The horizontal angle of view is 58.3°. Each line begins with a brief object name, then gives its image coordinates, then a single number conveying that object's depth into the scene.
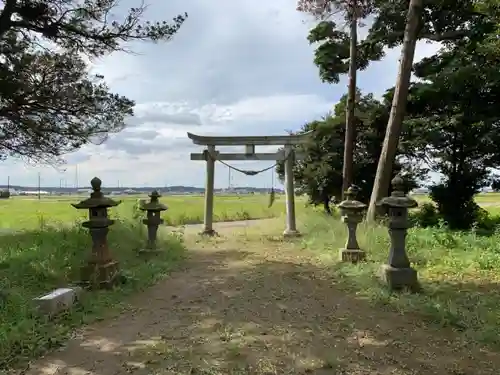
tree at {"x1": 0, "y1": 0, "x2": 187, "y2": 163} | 7.05
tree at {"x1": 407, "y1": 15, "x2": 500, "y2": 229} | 10.56
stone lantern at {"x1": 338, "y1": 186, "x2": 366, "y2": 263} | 7.77
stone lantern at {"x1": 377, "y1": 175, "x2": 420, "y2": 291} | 5.75
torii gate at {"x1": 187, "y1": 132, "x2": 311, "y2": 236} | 11.99
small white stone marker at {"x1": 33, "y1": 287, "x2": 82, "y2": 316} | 4.62
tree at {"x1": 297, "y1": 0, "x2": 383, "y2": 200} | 11.69
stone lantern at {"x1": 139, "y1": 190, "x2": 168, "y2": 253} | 8.92
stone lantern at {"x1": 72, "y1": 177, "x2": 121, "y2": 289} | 5.93
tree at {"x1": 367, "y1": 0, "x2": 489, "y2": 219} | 9.45
